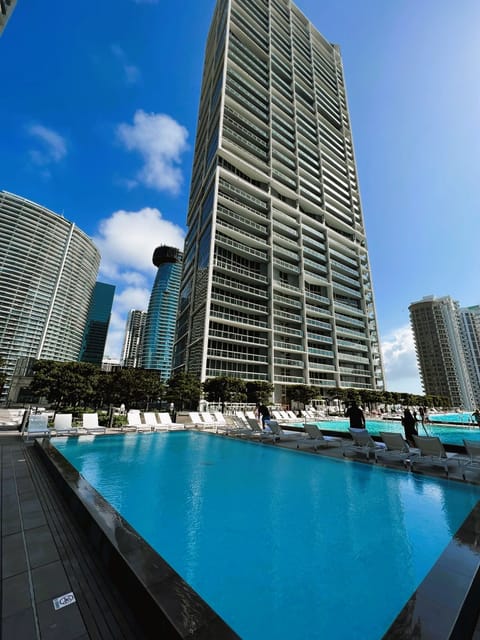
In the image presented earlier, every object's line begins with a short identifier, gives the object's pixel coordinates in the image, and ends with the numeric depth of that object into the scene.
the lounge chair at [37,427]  11.27
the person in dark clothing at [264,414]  15.19
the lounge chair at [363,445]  8.91
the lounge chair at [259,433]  12.51
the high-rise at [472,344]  97.25
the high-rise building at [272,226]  35.38
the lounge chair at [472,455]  7.18
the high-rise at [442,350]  93.38
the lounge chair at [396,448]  8.29
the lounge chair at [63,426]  11.89
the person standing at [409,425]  9.50
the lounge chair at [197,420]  17.73
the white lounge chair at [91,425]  12.73
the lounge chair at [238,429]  14.30
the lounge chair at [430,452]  7.56
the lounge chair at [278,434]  12.47
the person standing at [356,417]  9.74
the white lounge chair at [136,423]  14.80
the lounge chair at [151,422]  15.43
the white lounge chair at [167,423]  16.06
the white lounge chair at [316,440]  10.80
